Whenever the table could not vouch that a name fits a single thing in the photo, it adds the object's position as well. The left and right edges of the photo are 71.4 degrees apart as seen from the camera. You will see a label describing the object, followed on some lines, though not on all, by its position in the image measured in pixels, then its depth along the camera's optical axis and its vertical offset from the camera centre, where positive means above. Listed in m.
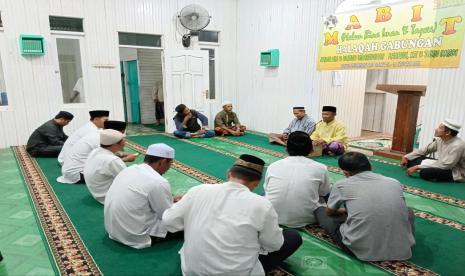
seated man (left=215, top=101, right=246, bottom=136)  6.56 -0.93
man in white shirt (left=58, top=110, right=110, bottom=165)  3.87 -0.63
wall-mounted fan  6.78 +1.25
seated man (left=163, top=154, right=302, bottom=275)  1.43 -0.65
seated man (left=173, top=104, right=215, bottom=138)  6.34 -0.93
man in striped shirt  5.27 -0.74
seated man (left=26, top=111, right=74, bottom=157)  4.72 -0.92
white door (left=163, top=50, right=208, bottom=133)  6.91 -0.06
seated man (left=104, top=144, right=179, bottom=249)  1.99 -0.76
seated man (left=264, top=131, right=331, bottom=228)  2.30 -0.73
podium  4.61 -0.58
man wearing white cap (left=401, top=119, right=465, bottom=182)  3.45 -0.85
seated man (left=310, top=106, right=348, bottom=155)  4.78 -0.84
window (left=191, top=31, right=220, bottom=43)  7.43 +0.95
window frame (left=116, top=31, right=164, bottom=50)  6.44 +0.64
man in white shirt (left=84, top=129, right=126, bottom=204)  2.70 -0.73
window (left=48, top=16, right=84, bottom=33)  5.88 +0.95
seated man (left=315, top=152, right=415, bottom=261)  1.85 -0.76
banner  3.99 +0.60
